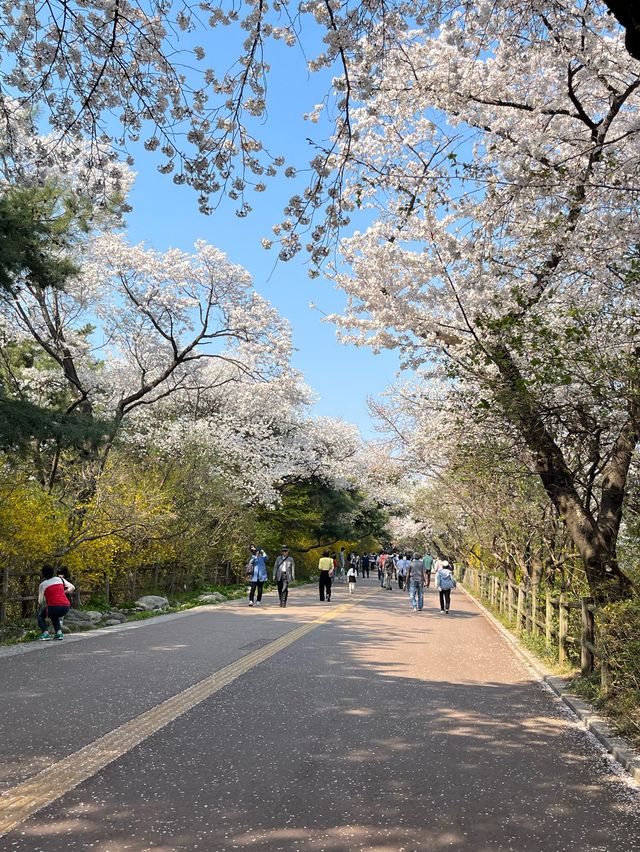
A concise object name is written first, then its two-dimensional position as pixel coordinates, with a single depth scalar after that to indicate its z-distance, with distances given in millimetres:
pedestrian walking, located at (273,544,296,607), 19938
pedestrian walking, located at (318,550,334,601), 21973
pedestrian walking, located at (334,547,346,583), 45838
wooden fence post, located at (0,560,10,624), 12310
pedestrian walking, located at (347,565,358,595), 28323
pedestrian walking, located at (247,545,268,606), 19828
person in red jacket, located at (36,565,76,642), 11562
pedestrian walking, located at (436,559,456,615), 19344
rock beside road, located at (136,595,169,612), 18094
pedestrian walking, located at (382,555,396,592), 33531
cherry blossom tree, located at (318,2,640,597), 6738
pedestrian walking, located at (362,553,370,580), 51531
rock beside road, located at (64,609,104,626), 13887
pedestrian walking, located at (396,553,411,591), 30012
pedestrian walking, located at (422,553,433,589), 29441
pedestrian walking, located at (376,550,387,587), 36397
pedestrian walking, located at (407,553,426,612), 19703
